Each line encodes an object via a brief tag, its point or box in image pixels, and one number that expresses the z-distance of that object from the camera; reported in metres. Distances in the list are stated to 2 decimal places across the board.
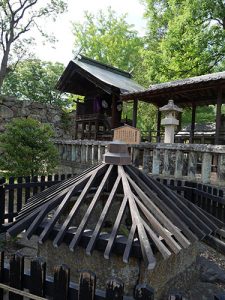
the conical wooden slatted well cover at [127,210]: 2.05
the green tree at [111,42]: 25.20
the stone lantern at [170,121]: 8.92
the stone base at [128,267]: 2.31
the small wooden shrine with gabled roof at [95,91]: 15.31
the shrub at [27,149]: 8.19
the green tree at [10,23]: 17.06
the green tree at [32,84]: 24.19
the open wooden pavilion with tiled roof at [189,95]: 9.12
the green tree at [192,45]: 15.19
